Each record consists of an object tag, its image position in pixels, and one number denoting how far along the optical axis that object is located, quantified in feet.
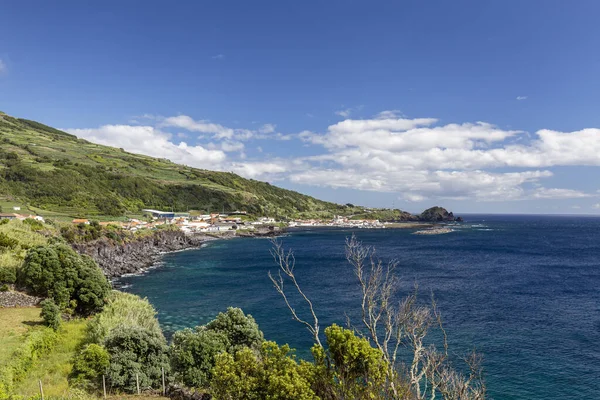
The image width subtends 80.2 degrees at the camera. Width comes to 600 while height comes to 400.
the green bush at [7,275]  140.46
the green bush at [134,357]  82.64
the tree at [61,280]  140.15
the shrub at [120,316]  103.14
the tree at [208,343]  84.38
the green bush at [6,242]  175.10
